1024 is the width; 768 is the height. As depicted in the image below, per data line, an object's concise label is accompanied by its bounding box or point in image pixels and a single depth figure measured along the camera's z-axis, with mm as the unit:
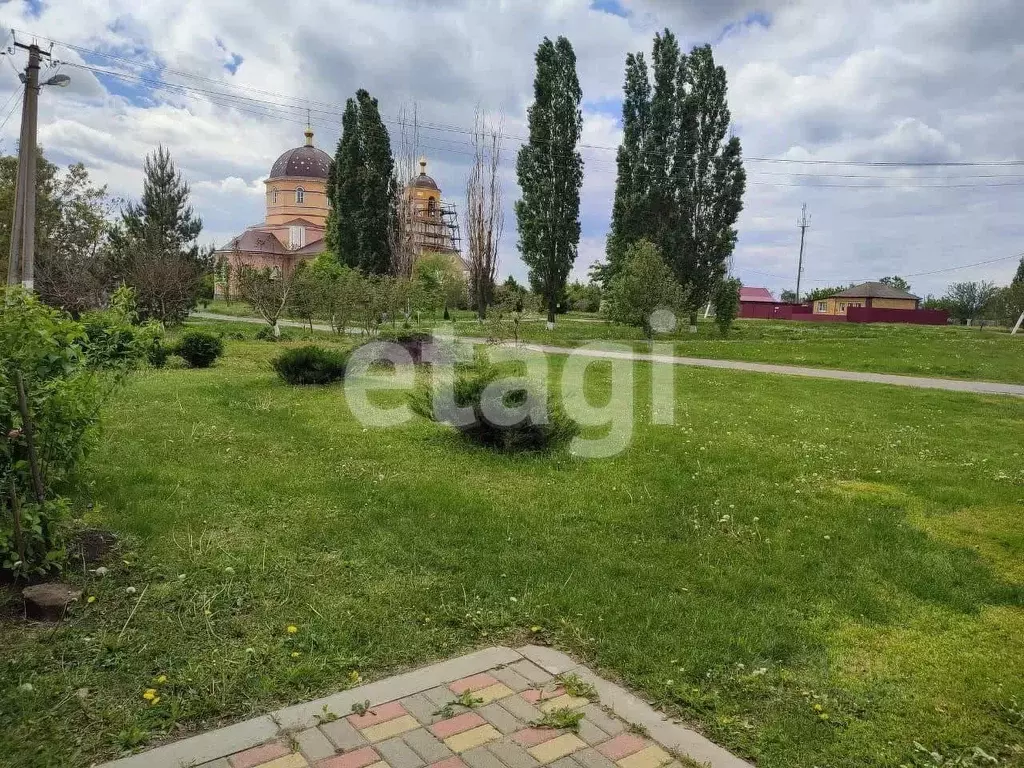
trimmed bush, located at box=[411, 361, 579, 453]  6215
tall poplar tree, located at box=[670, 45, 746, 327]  29484
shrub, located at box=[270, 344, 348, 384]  10328
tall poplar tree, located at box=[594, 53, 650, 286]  29641
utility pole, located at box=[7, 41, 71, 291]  11531
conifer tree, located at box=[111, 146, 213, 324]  22516
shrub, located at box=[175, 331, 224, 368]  12844
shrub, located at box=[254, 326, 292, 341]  21031
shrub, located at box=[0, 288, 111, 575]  3092
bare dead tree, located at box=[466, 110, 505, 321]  30422
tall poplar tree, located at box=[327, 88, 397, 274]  34406
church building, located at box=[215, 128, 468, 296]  51656
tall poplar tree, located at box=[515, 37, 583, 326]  29141
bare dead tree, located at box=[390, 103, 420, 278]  33781
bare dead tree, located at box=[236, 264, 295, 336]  21000
